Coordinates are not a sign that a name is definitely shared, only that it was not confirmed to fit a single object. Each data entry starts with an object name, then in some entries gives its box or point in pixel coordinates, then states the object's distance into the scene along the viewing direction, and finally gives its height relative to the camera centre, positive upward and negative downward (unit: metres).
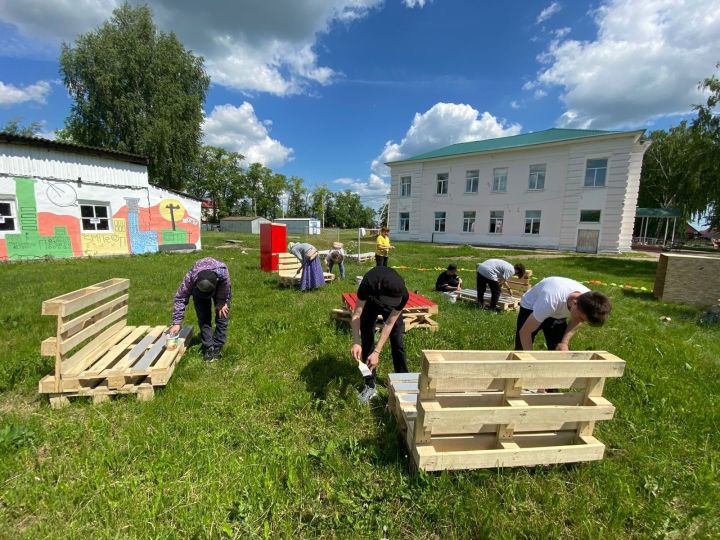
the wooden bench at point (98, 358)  3.12 -1.50
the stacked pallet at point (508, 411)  2.19 -1.28
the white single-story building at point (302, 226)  53.41 -0.22
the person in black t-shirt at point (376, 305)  3.19 -0.79
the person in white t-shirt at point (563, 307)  2.78 -0.71
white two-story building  23.17 +3.12
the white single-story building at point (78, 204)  12.21 +0.68
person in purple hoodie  4.11 -0.96
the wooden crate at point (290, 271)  8.77 -1.29
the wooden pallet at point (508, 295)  7.04 -1.52
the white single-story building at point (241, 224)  54.88 -0.14
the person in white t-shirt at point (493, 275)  6.81 -0.96
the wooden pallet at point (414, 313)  5.37 -1.43
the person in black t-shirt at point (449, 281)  8.52 -1.42
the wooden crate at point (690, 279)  7.95 -1.14
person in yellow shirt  11.00 -0.67
